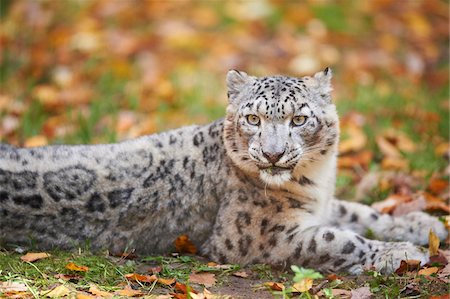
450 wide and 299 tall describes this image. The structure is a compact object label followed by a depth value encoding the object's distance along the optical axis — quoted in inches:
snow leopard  519.2
